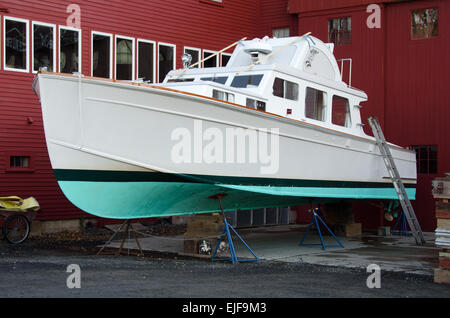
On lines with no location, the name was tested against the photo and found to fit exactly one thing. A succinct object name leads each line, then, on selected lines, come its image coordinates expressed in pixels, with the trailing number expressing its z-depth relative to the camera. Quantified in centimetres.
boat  1021
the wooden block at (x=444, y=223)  919
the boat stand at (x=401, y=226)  1727
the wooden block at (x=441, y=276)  915
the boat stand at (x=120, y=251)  1219
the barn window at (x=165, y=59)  1853
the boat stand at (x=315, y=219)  1327
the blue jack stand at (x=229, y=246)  1118
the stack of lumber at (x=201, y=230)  1216
